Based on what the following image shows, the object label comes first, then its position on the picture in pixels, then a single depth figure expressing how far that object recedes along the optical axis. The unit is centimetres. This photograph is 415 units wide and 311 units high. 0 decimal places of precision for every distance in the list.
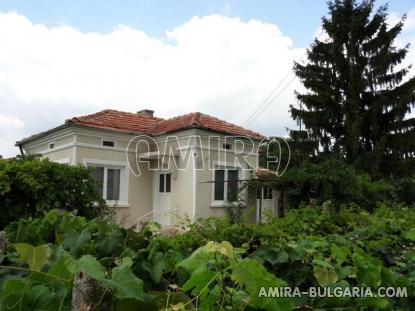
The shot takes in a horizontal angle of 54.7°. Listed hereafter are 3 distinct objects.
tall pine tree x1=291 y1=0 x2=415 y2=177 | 2300
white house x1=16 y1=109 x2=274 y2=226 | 1417
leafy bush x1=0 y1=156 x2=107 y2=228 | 727
